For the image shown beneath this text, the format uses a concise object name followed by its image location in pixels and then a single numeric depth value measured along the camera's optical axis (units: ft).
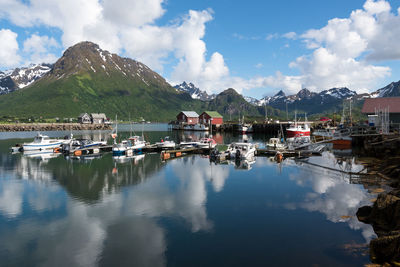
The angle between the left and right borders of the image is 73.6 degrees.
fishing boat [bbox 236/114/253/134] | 427.74
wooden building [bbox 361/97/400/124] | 219.41
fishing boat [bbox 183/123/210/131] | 489.26
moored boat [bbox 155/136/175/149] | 218.18
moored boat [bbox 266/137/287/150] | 201.73
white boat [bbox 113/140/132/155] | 195.06
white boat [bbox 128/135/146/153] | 208.44
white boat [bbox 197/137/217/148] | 217.50
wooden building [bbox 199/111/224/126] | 510.74
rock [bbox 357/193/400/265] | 49.47
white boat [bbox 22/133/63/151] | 221.46
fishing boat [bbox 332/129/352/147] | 216.54
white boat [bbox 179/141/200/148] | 221.05
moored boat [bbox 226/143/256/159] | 169.48
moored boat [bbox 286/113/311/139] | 285.43
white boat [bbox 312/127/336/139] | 236.88
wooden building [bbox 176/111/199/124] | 557.33
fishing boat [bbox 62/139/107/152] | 209.52
